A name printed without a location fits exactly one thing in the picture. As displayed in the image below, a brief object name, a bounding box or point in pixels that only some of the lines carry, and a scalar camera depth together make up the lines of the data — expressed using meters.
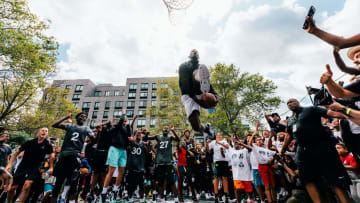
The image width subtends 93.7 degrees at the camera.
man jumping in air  3.83
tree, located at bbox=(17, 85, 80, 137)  18.39
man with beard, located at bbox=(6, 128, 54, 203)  4.74
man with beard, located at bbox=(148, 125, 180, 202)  6.53
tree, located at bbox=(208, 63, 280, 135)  24.11
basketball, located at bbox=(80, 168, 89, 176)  5.56
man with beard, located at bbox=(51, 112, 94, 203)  4.44
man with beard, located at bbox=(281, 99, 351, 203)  2.94
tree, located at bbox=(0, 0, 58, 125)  12.95
